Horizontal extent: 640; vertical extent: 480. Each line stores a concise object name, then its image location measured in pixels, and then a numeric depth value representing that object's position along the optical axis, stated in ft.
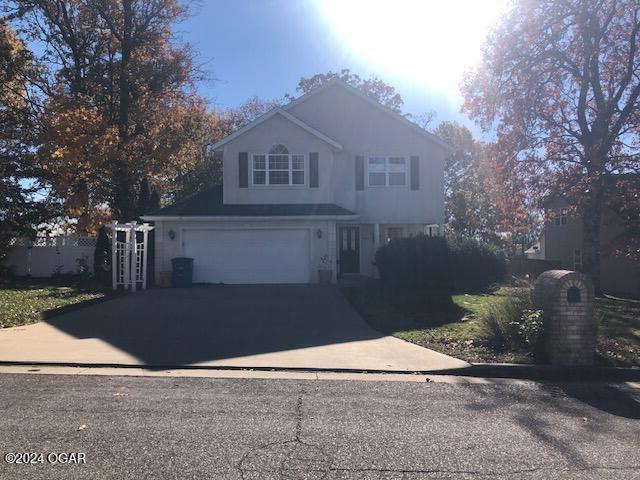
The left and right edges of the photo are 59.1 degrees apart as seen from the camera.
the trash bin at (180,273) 64.69
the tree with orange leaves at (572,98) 61.00
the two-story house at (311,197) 67.92
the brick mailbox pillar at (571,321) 27.76
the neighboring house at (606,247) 60.29
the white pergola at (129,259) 59.21
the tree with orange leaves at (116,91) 76.07
